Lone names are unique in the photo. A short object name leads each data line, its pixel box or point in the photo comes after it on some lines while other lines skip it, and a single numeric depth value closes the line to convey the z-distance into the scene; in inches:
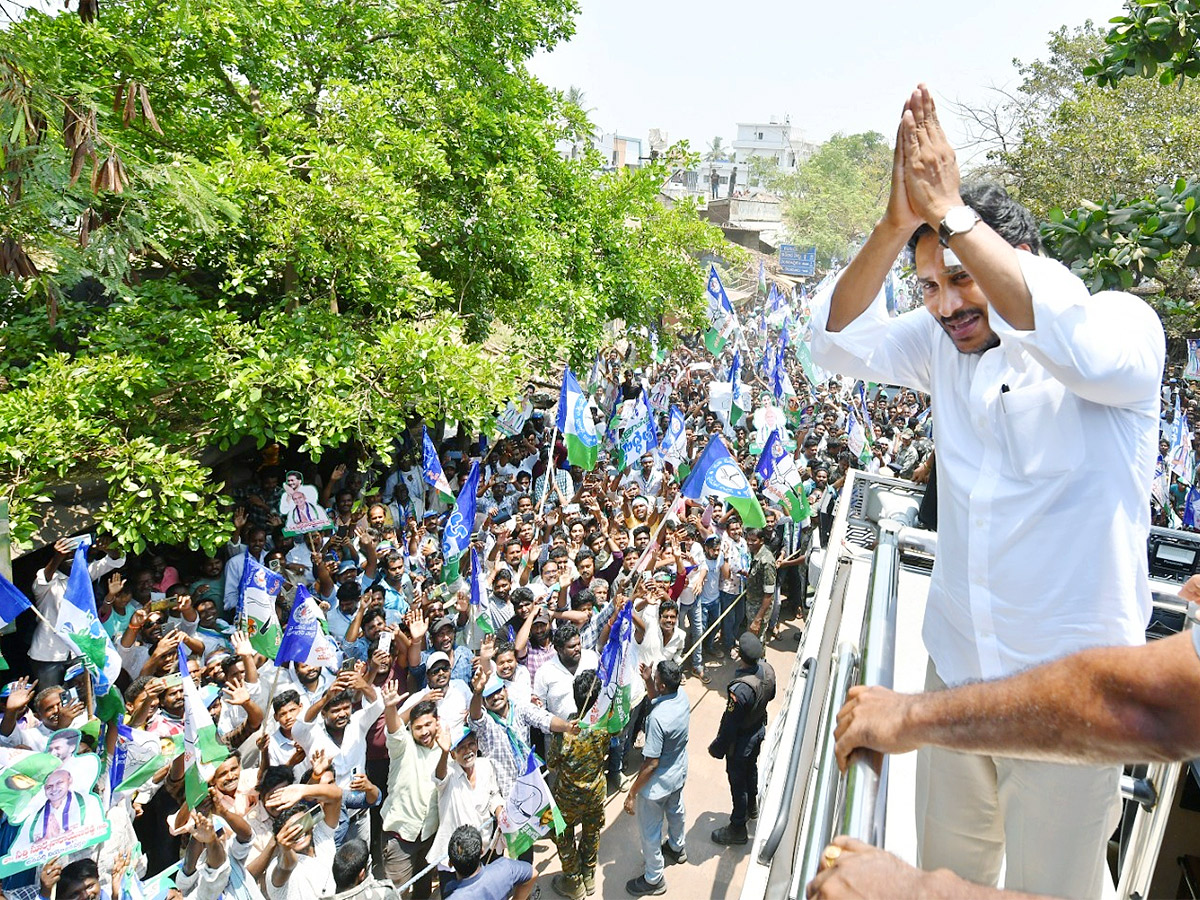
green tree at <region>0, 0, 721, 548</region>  223.8
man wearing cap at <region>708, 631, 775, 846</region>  212.4
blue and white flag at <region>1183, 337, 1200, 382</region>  560.9
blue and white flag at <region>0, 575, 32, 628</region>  168.7
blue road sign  1792.6
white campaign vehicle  50.3
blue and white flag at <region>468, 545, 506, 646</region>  250.1
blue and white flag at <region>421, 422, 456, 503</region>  300.4
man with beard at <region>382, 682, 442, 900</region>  179.3
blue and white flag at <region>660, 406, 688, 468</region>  401.7
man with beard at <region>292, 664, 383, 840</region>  185.9
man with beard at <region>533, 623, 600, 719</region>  218.8
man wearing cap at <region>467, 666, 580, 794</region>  188.5
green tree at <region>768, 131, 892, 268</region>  2095.2
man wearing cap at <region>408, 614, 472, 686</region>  213.8
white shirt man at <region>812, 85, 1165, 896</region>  57.4
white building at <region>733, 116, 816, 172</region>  3873.0
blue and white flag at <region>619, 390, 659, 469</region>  382.0
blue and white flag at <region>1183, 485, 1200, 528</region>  378.6
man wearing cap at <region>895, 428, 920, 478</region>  465.9
